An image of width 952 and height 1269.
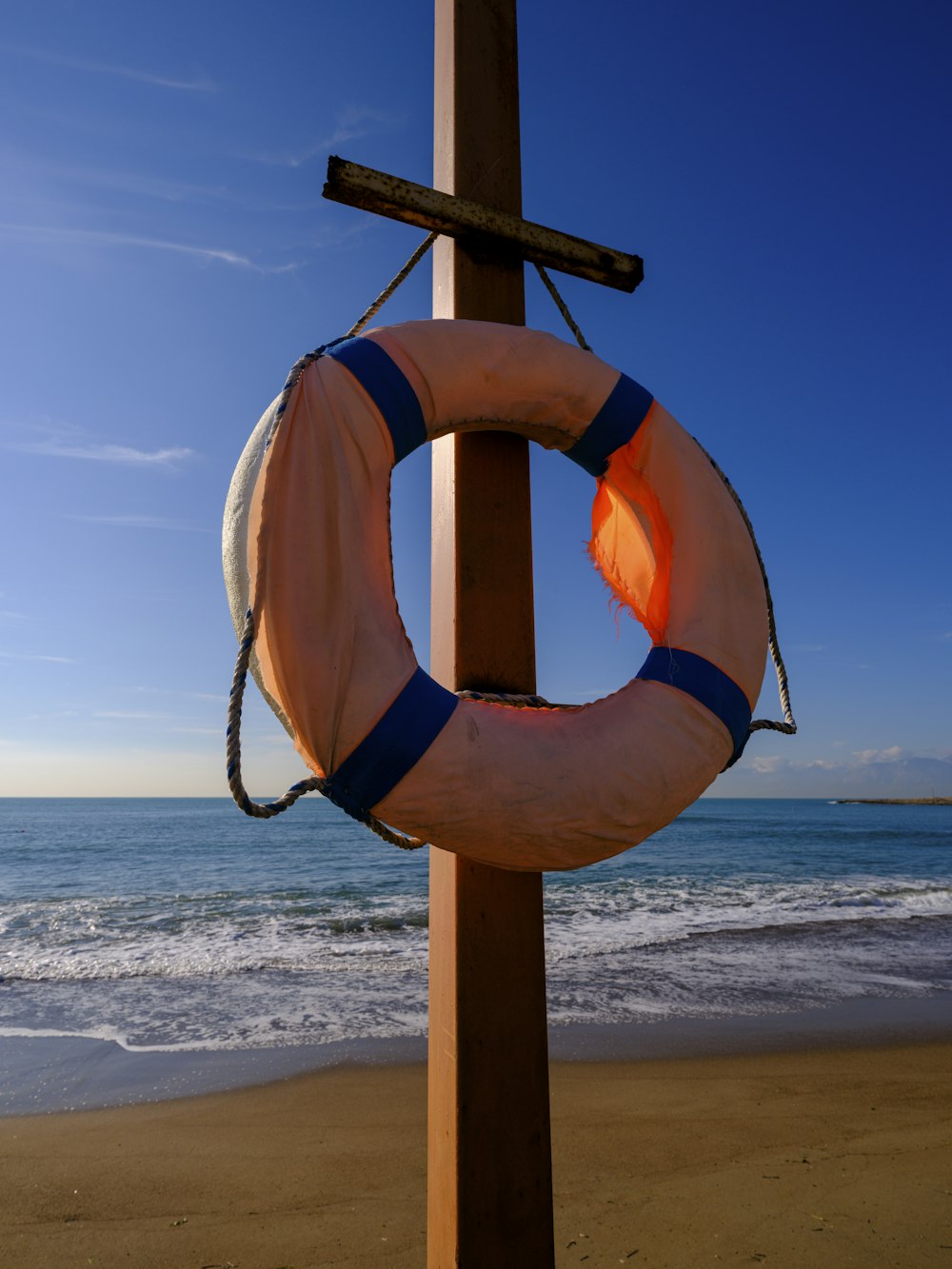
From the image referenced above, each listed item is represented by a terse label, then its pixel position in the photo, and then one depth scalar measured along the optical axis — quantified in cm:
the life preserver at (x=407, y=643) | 116
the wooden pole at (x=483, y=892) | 124
